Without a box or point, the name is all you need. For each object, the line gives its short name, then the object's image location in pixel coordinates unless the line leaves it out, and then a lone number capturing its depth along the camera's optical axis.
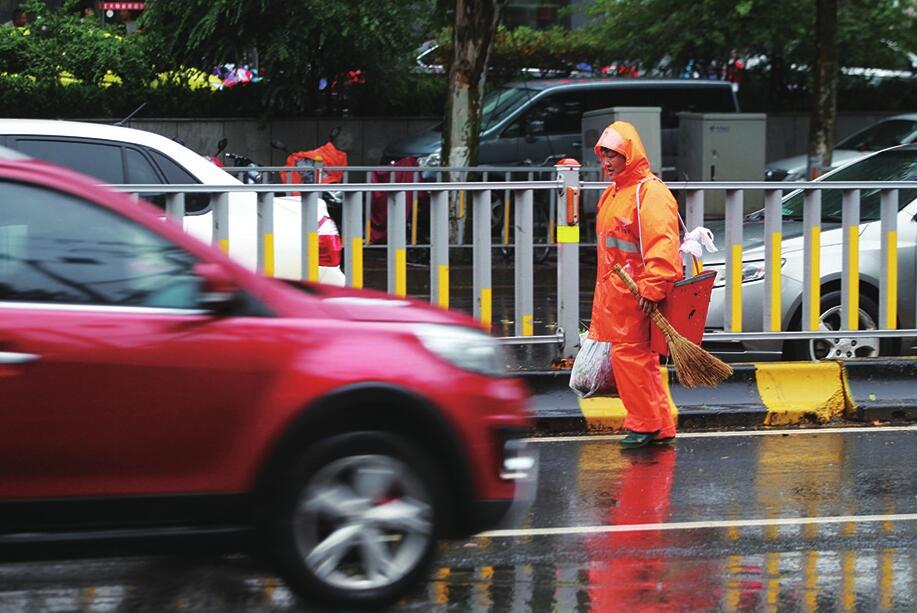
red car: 9.95
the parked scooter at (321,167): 25.66
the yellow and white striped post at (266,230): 17.09
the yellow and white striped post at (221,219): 16.81
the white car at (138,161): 17.72
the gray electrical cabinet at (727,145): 38.75
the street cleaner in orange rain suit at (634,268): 15.79
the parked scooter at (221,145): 38.44
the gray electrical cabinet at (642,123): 36.66
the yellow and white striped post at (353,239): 17.36
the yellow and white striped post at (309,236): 17.30
